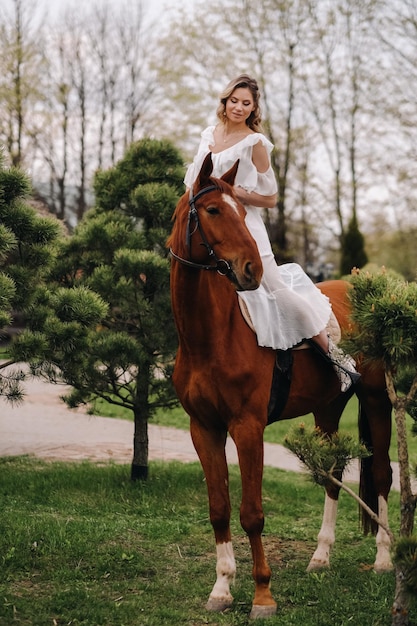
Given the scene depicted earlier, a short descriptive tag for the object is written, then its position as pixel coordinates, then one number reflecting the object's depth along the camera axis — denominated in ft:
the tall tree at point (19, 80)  69.92
